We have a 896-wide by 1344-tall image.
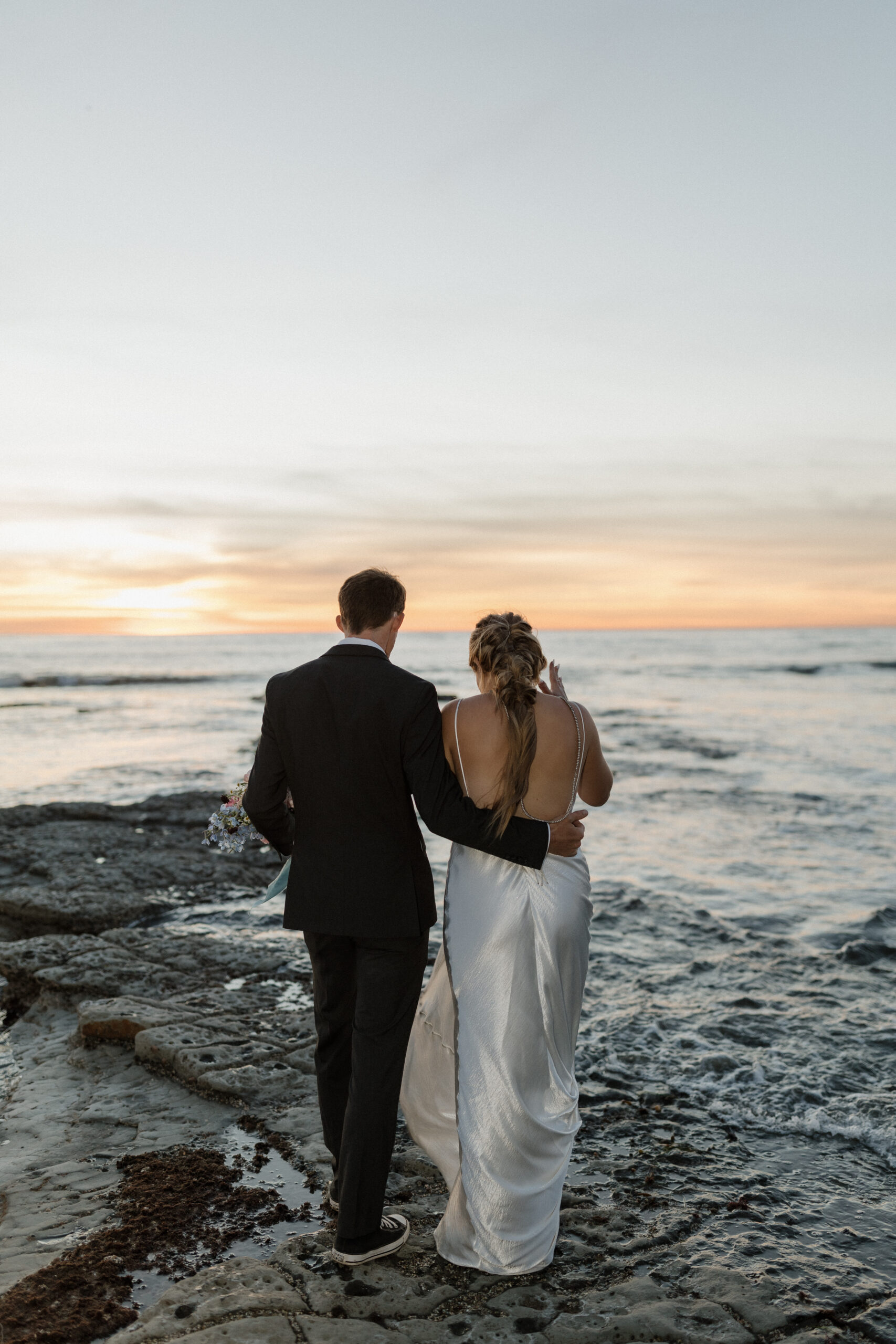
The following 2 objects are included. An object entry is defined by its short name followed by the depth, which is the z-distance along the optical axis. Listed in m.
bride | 3.15
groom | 2.97
